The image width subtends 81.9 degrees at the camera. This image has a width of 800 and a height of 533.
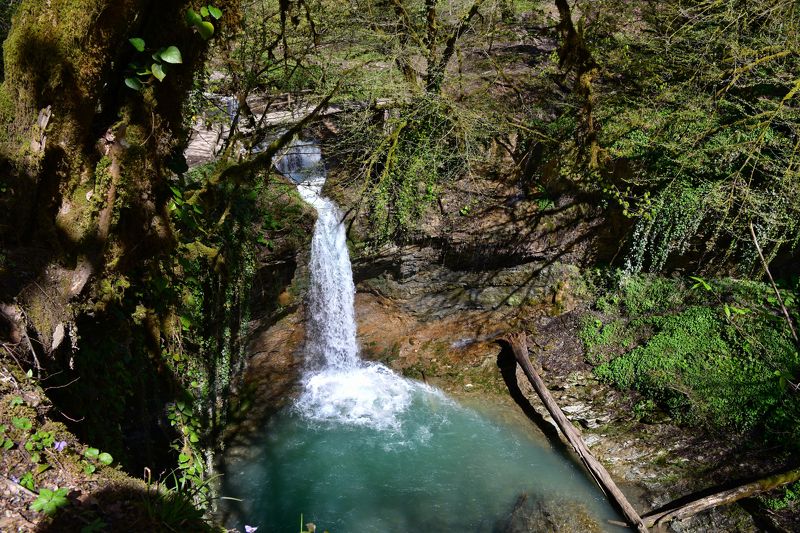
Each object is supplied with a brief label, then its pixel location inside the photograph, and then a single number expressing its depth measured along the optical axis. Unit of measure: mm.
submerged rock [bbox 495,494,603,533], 5168
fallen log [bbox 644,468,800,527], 5051
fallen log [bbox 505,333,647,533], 5242
